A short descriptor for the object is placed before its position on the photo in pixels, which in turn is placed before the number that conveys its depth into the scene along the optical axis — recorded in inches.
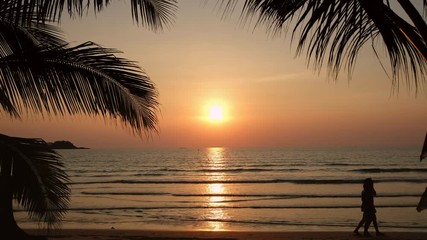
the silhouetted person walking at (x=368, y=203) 516.1
